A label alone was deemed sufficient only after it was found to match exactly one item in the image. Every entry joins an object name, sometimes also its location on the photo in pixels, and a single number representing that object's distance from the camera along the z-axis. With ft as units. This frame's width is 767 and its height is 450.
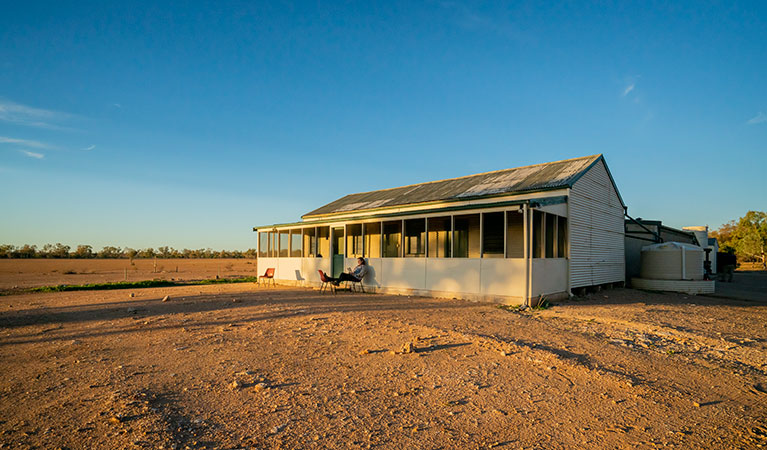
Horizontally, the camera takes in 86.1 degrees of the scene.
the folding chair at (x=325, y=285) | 47.33
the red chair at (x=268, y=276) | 59.98
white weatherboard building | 38.83
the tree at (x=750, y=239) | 143.84
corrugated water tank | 52.21
